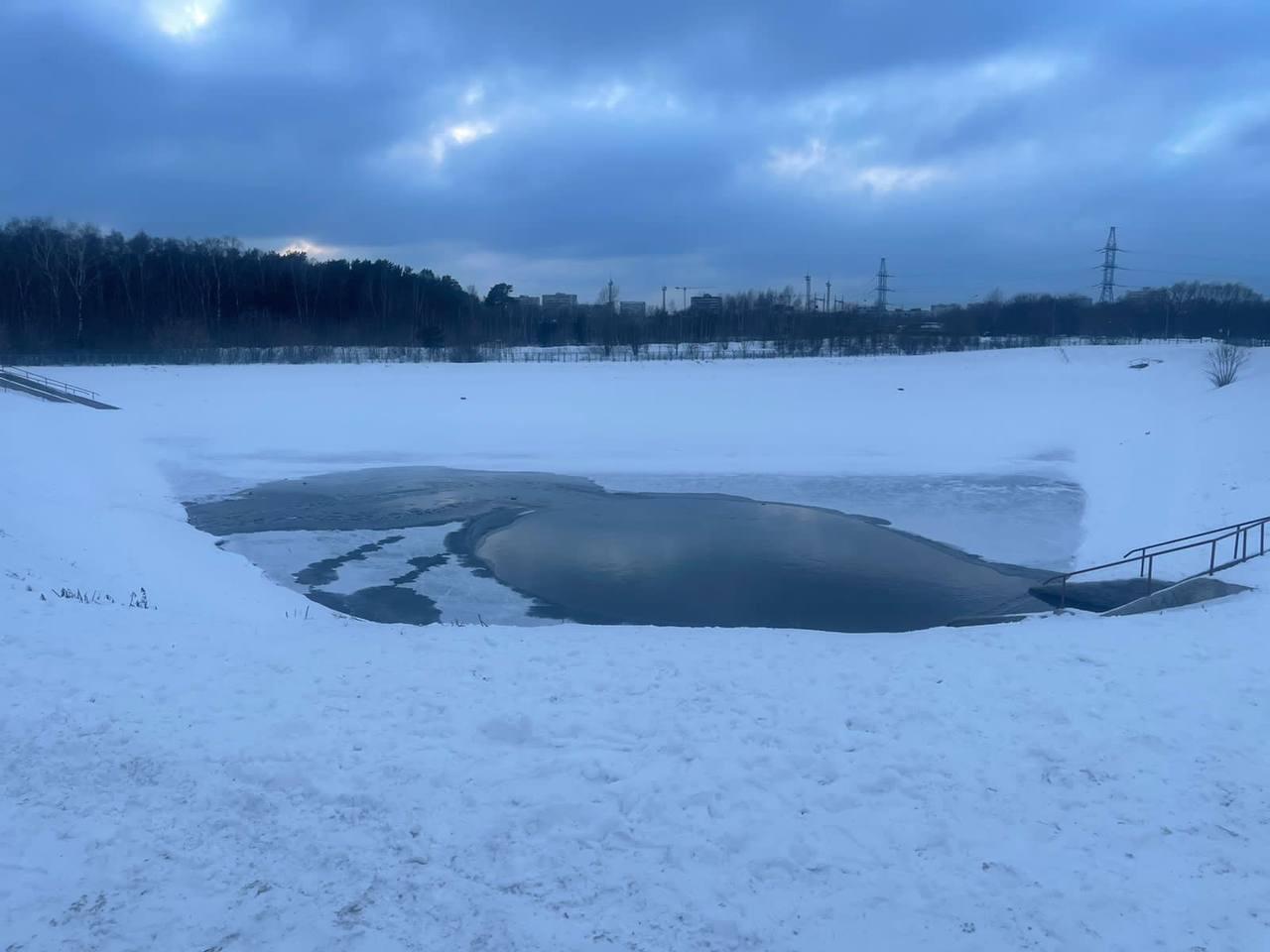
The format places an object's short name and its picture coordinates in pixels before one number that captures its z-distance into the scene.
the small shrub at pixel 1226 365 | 38.56
